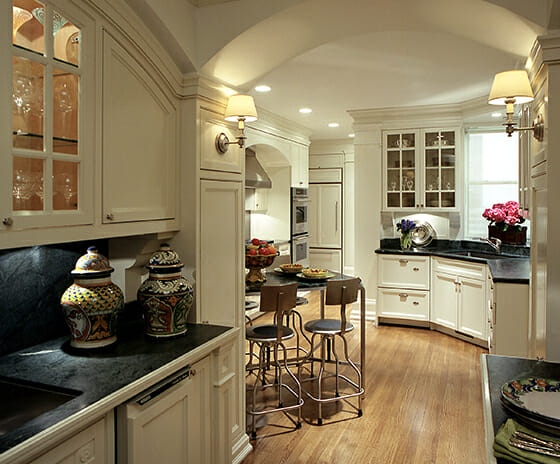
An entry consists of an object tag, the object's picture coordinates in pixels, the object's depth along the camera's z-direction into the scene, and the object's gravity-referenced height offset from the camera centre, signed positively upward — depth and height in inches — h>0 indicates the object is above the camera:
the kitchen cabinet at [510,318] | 133.5 -25.9
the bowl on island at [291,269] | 148.4 -12.6
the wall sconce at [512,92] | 82.0 +24.5
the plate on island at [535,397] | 45.2 -17.6
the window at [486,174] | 215.5 +26.2
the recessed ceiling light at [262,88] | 173.1 +53.7
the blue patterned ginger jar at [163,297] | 79.5 -11.6
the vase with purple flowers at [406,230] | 213.6 -0.2
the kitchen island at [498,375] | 46.6 -18.5
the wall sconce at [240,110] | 95.9 +24.8
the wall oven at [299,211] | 259.1 +10.9
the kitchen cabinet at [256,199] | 250.1 +16.6
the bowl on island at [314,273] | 139.3 -13.3
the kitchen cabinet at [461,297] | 184.5 -28.1
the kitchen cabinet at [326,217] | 318.0 +8.7
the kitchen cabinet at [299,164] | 260.1 +37.9
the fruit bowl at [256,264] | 133.0 -10.0
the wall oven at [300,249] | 263.6 -11.5
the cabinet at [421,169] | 213.2 +28.4
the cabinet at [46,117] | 55.9 +15.1
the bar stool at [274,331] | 119.6 -28.3
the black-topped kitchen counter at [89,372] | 47.3 -19.6
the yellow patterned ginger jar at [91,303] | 70.4 -11.3
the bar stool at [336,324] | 125.2 -27.5
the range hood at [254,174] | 216.4 +27.0
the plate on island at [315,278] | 138.6 -14.2
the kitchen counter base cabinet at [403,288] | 210.2 -26.7
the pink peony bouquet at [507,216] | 187.6 +5.6
